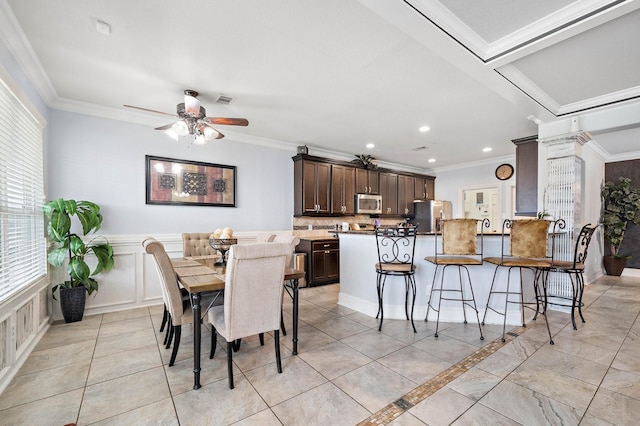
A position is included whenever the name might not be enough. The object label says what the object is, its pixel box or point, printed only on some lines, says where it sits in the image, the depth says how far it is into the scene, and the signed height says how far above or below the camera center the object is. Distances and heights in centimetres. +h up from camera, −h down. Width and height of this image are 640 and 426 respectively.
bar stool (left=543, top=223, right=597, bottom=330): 284 -52
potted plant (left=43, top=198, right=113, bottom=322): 312 -46
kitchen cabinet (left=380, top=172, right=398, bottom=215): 670 +49
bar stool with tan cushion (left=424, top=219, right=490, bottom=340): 286 -32
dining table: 200 -52
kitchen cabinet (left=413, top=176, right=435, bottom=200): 740 +66
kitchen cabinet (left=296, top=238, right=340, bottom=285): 505 -84
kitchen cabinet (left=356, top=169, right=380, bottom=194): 623 +69
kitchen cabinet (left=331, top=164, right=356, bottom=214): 579 +49
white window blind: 223 +14
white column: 381 +30
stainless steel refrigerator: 699 +2
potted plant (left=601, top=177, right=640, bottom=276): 557 +1
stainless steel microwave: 612 +19
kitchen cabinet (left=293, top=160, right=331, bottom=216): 533 +48
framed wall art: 410 +45
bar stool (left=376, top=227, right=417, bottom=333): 305 -52
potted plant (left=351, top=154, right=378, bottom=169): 627 +114
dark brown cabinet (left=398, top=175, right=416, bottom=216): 703 +46
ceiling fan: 302 +96
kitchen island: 323 -83
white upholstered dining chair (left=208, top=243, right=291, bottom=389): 198 -59
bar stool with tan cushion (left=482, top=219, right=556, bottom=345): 276 -31
